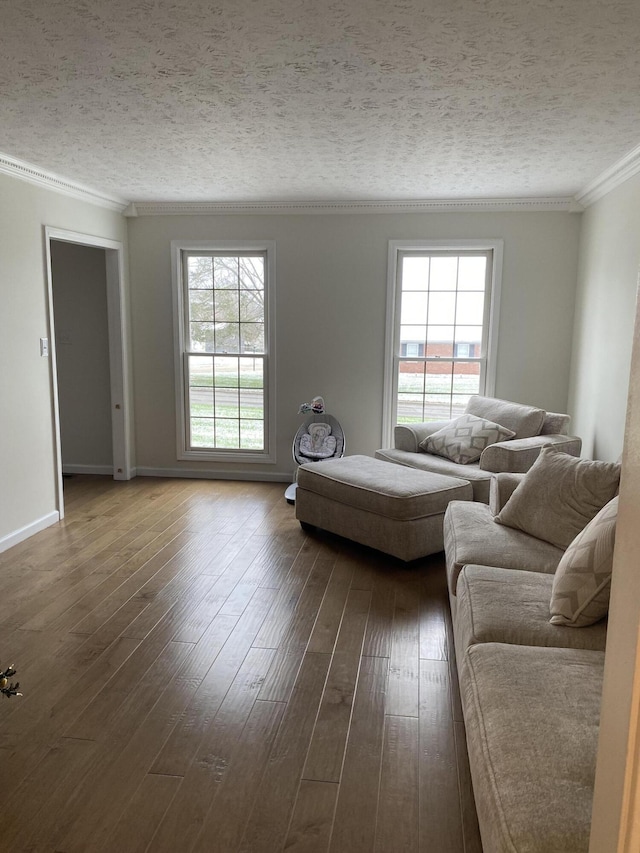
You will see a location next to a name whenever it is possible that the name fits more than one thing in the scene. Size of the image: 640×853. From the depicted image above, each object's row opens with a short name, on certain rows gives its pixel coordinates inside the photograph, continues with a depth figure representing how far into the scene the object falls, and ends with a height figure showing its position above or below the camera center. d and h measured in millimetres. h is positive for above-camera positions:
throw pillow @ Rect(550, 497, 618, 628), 2111 -860
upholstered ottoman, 3877 -1147
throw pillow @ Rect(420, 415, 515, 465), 4816 -864
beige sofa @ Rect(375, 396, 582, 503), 4418 -856
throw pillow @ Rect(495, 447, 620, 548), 2875 -790
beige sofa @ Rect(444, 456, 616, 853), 1326 -1014
